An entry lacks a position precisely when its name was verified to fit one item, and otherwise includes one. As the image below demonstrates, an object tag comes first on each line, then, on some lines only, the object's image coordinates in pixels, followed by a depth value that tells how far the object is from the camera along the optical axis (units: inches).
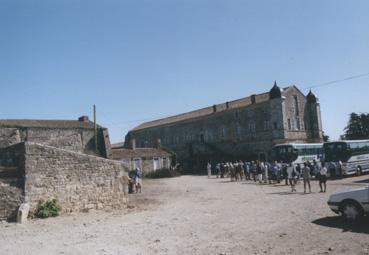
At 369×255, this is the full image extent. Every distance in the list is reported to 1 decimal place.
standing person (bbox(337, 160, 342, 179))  1192.1
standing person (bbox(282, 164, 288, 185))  1038.3
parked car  443.5
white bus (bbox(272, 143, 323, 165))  1362.0
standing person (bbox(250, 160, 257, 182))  1195.1
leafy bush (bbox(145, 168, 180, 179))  1674.5
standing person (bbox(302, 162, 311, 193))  799.8
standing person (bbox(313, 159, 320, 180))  1115.3
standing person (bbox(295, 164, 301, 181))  1092.5
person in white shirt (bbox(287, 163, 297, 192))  850.7
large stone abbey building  1854.1
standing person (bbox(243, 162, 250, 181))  1264.8
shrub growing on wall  601.6
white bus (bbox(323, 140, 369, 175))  1219.2
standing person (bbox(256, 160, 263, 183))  1132.5
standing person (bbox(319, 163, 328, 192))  791.1
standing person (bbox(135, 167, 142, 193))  971.9
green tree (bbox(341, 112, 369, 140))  2416.1
